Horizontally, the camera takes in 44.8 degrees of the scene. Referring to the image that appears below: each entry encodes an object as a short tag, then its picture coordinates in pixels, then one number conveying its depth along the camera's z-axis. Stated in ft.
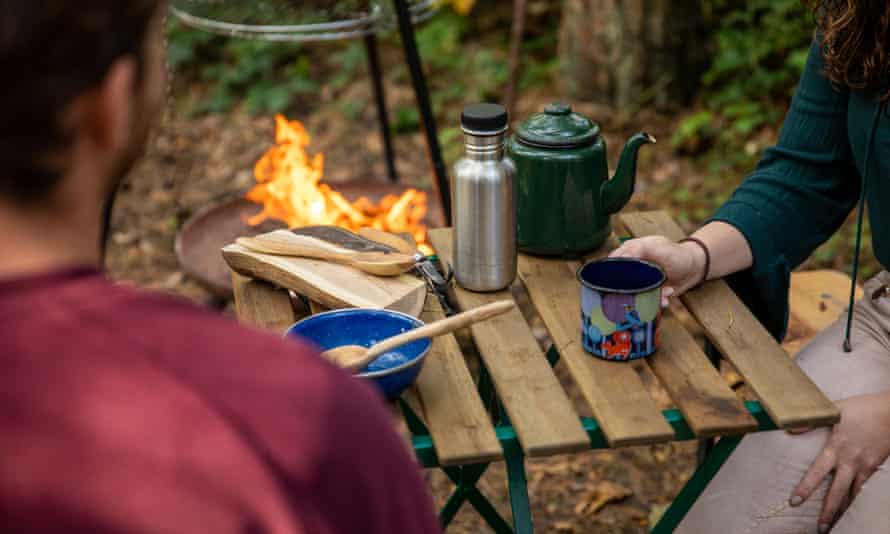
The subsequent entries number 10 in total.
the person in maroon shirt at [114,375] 2.34
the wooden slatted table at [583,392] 4.62
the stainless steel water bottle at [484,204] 5.42
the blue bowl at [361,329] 5.01
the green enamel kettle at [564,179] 5.86
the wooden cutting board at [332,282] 5.57
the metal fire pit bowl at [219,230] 8.87
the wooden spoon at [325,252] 5.82
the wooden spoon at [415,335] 4.69
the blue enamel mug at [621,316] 5.02
